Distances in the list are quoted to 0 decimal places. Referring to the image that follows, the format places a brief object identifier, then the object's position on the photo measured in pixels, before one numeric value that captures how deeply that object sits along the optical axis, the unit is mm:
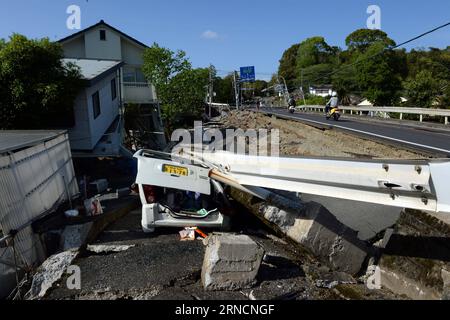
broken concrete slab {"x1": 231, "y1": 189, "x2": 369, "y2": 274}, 5152
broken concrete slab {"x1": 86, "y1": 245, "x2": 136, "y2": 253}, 6211
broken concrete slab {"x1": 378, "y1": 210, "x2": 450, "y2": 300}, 4348
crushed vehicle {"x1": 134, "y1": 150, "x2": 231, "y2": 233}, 6129
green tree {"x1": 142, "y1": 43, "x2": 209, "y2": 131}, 26781
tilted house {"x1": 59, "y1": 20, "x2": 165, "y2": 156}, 15508
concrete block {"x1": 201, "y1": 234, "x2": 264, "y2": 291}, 4637
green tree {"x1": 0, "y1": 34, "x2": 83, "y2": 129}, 13352
